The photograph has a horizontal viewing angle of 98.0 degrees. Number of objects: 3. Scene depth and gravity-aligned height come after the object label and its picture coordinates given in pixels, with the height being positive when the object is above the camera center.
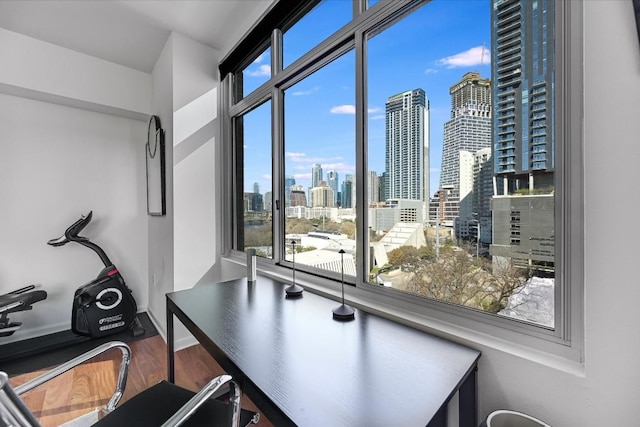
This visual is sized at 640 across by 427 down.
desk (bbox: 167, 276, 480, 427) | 0.71 -0.51
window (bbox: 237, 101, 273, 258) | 2.41 +0.24
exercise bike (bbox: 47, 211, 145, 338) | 2.56 -0.87
